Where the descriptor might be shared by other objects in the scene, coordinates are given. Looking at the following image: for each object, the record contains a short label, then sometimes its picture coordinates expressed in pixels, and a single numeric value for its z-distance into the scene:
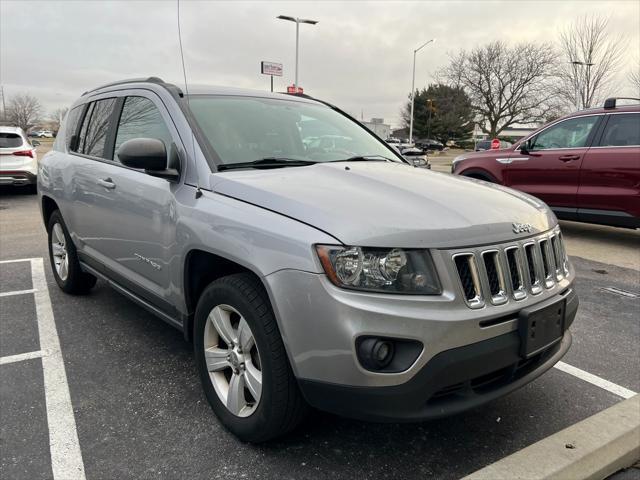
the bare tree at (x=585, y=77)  25.03
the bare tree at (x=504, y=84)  37.53
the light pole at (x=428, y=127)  62.62
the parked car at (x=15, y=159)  11.33
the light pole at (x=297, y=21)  25.54
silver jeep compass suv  1.96
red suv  6.56
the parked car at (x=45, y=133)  78.25
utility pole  69.04
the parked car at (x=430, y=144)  54.08
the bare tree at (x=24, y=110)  70.19
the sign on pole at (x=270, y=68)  19.75
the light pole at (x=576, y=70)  24.95
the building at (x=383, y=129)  60.26
